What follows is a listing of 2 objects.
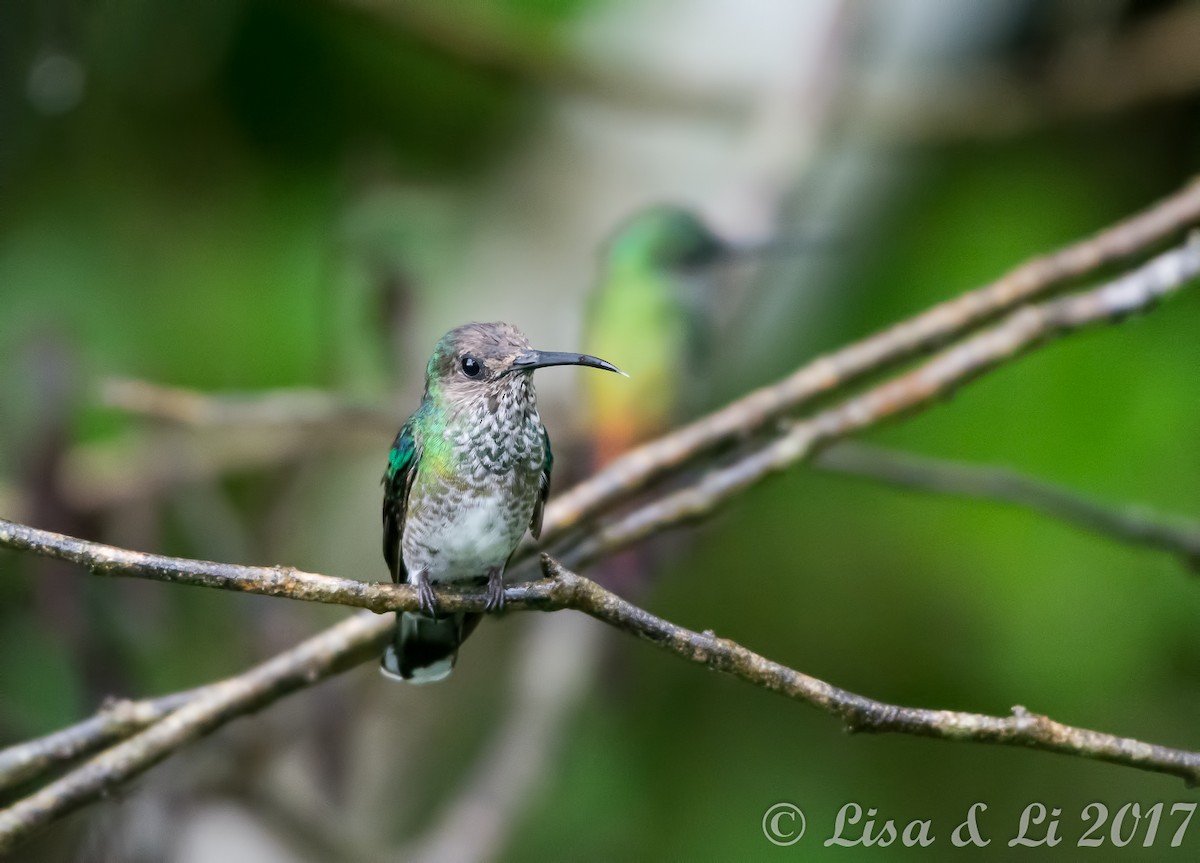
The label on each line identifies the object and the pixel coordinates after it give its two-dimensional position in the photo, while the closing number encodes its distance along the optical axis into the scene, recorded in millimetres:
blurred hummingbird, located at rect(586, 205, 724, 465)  8289
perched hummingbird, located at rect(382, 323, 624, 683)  4004
